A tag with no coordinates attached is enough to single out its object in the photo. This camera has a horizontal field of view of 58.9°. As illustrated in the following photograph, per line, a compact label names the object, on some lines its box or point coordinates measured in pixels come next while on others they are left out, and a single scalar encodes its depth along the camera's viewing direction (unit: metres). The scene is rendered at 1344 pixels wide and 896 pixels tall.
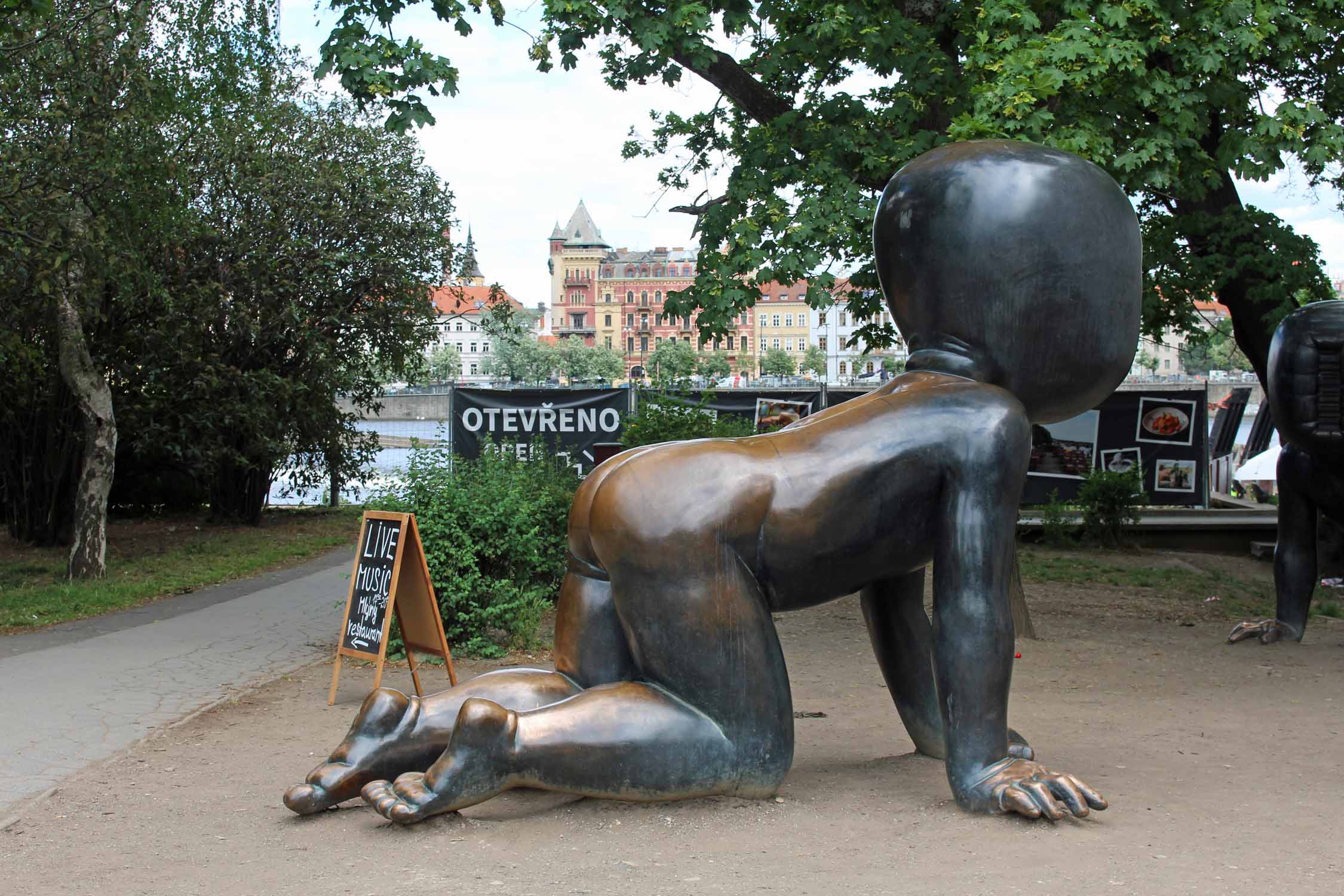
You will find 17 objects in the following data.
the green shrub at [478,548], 8.36
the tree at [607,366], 117.44
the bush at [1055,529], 15.66
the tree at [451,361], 88.75
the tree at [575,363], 117.38
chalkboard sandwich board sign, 6.82
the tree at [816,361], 118.88
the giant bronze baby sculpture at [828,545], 3.88
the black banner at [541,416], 17.84
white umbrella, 17.95
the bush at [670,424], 10.62
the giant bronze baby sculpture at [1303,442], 7.85
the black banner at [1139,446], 18.06
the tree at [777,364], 120.38
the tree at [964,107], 7.25
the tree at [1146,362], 80.28
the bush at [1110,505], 15.48
